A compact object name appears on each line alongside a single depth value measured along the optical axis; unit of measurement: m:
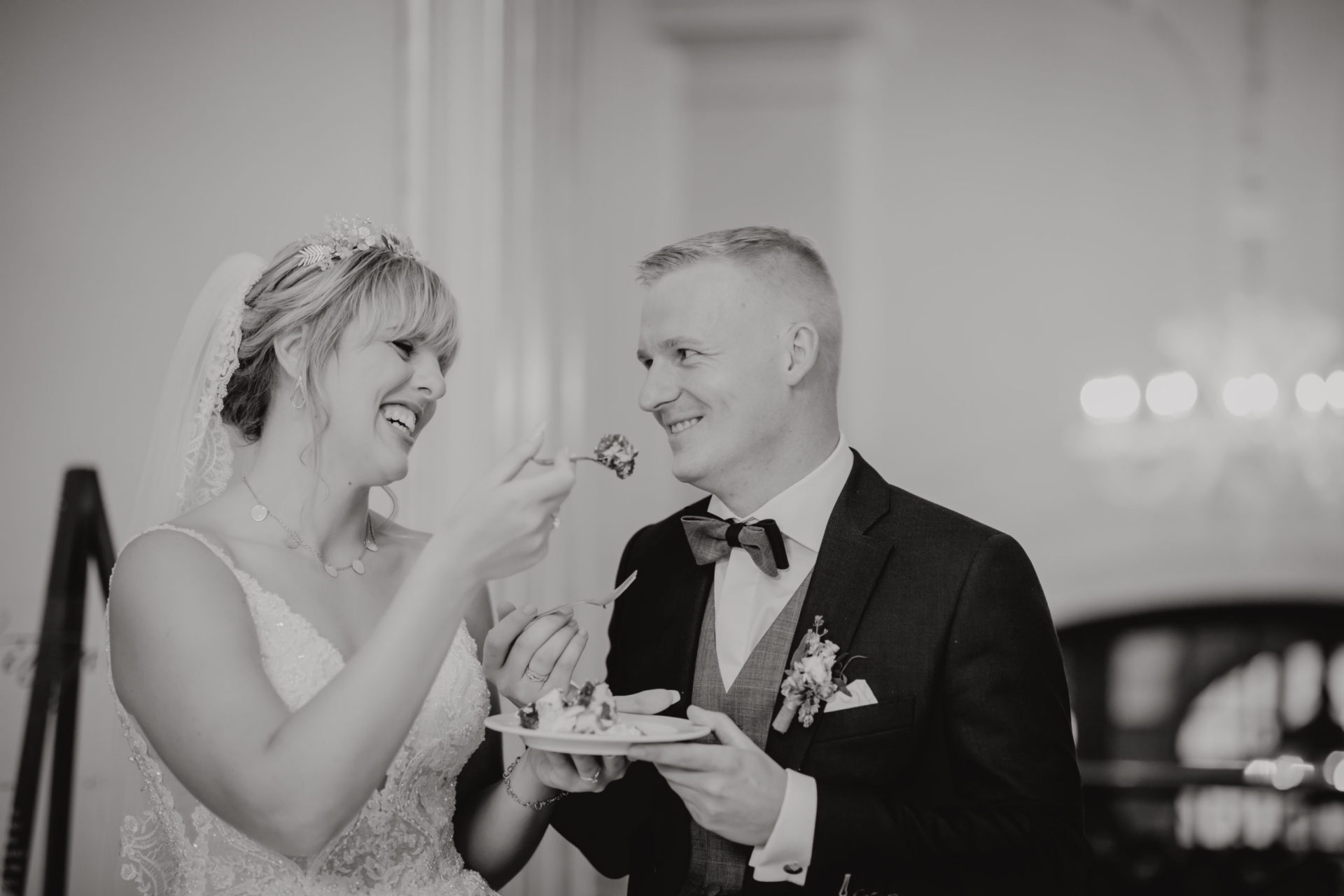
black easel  2.92
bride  2.02
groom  2.30
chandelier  5.93
